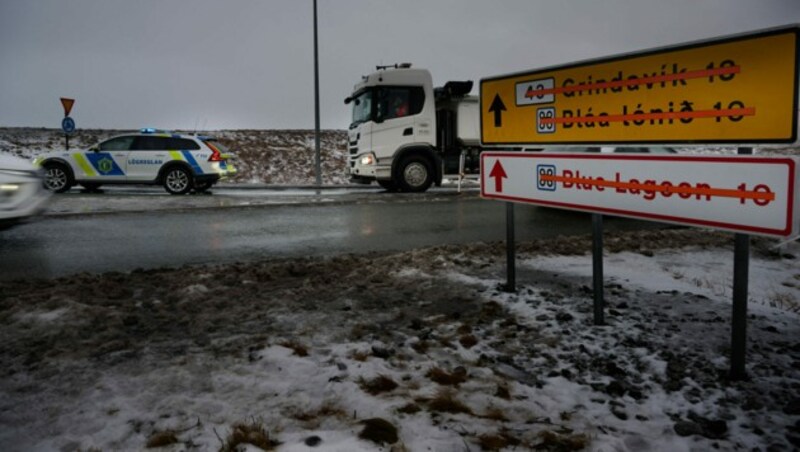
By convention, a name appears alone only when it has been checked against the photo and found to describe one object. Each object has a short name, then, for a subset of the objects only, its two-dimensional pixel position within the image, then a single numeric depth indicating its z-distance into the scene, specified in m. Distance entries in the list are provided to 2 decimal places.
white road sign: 2.66
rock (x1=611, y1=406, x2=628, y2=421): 2.51
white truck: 15.13
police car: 15.36
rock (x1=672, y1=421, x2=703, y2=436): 2.36
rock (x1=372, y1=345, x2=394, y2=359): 3.22
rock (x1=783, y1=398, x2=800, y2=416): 2.51
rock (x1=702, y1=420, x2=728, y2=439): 2.34
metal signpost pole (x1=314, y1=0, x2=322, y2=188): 20.61
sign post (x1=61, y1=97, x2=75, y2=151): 18.95
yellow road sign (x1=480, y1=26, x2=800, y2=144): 2.82
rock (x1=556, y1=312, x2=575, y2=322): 3.85
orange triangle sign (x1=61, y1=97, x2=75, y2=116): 18.90
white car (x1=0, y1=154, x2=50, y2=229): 5.76
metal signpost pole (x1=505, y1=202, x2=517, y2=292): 4.64
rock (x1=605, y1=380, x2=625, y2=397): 2.74
